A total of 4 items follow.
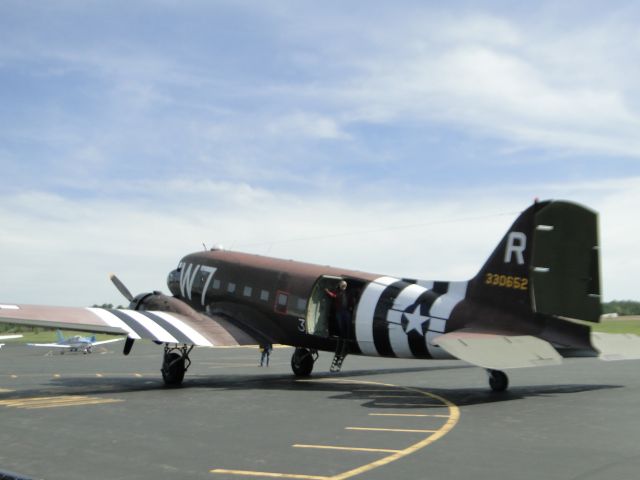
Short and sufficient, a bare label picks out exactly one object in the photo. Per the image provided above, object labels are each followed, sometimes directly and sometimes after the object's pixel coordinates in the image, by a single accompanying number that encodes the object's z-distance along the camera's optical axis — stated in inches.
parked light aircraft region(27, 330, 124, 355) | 1994.3
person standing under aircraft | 962.7
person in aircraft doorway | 892.6
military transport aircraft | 680.4
